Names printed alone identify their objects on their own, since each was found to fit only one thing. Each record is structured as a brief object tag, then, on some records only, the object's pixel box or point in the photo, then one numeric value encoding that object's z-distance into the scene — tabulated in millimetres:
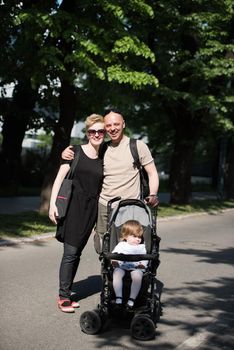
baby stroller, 5145
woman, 5836
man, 5770
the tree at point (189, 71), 17781
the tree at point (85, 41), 11859
